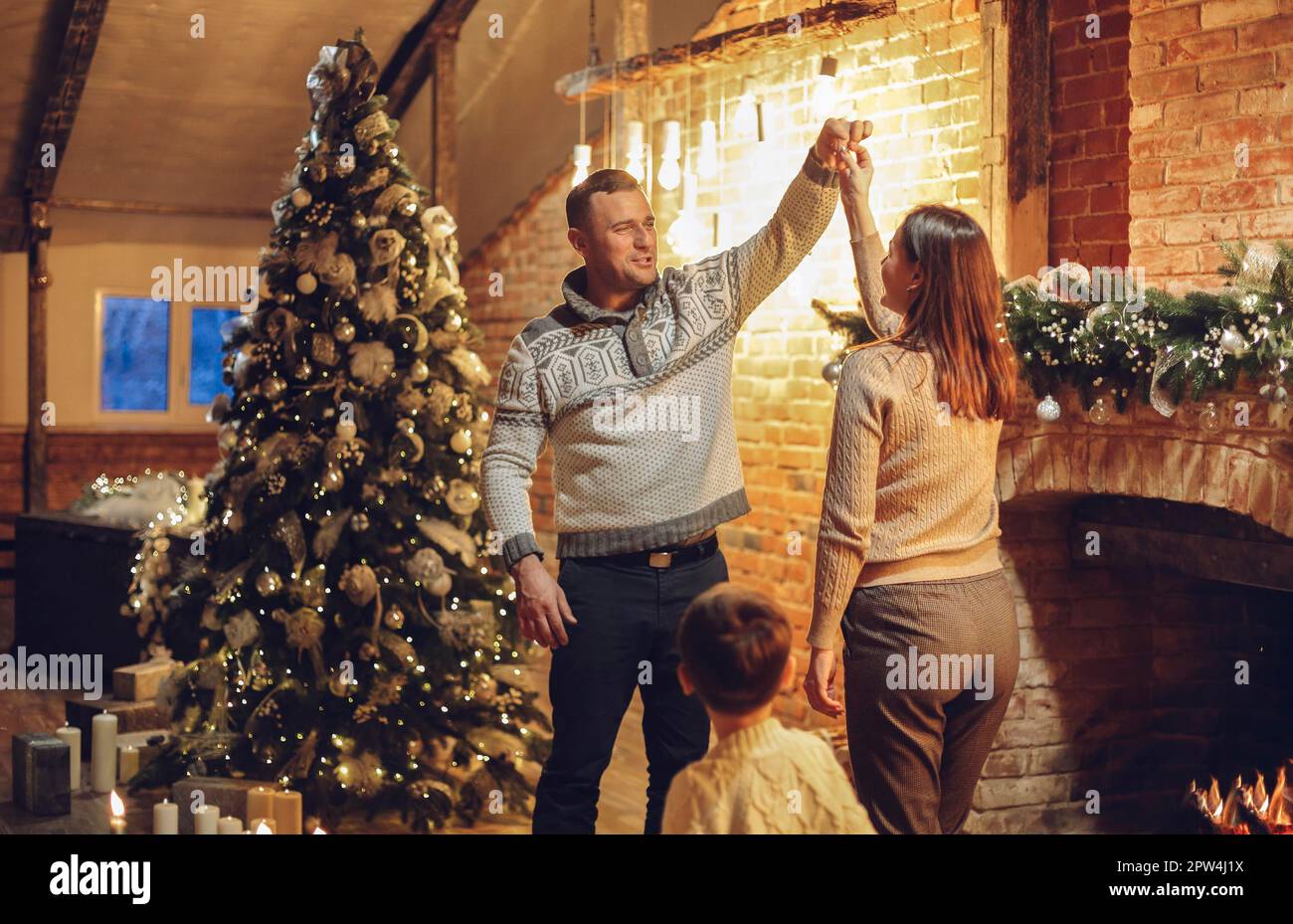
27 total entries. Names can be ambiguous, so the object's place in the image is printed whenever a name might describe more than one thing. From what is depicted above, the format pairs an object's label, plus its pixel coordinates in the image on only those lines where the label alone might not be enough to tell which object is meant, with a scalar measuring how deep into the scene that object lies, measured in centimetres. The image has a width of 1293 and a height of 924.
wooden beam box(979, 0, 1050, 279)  438
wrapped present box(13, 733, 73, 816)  475
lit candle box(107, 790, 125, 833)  392
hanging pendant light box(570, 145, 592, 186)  629
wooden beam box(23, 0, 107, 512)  904
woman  239
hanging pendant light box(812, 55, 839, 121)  505
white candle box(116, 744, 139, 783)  510
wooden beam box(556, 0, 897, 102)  510
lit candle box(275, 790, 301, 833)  413
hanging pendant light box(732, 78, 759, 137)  564
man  272
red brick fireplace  409
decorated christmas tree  450
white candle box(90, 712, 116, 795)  506
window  1048
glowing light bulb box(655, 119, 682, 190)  577
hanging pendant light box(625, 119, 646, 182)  622
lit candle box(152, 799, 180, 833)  411
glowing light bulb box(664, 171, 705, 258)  591
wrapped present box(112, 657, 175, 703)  593
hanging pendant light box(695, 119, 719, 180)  612
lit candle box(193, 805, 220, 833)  393
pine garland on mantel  321
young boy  211
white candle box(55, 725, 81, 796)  493
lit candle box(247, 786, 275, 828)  415
